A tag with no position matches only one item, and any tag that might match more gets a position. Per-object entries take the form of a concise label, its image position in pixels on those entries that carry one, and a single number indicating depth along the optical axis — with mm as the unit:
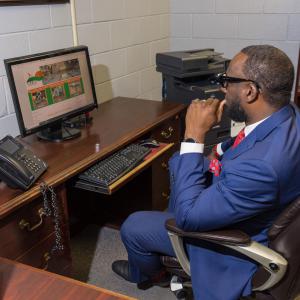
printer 2717
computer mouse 2182
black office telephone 1527
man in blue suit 1315
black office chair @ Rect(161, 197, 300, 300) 1359
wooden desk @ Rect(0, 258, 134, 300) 1073
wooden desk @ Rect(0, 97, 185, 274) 1556
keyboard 1771
